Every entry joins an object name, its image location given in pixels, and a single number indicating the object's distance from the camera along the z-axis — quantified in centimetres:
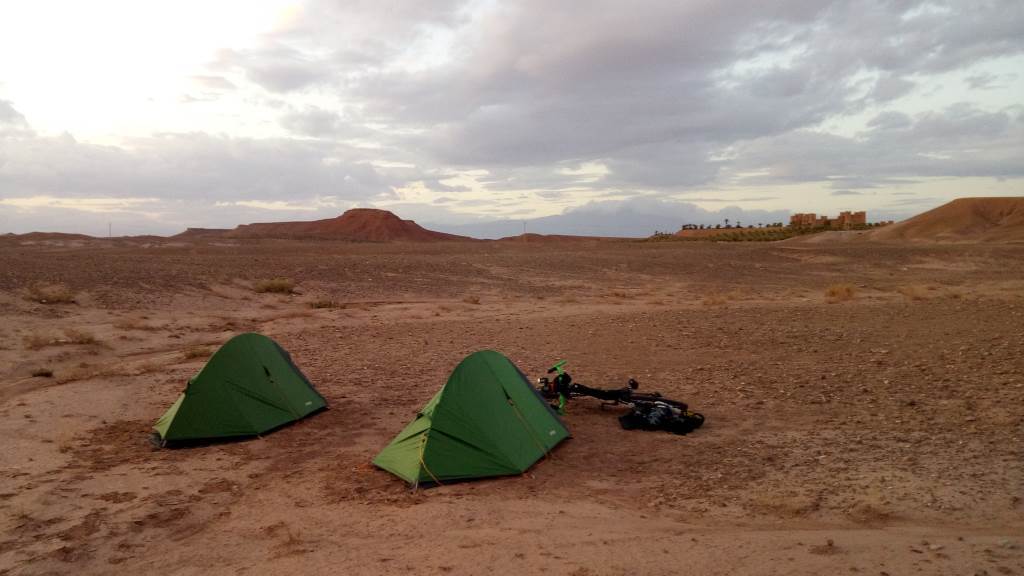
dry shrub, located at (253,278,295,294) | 2647
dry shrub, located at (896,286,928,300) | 2267
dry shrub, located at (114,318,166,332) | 1805
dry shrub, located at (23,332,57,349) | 1504
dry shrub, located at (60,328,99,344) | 1583
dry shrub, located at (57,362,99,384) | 1227
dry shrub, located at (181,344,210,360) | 1462
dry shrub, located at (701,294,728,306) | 2334
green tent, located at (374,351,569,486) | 714
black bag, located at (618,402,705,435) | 864
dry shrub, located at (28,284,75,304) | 1962
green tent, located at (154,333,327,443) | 876
